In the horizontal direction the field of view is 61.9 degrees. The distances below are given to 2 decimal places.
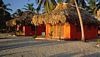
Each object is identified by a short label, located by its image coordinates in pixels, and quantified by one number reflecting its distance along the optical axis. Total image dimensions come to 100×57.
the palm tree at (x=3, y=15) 17.73
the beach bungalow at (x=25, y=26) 14.15
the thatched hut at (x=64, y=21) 9.86
